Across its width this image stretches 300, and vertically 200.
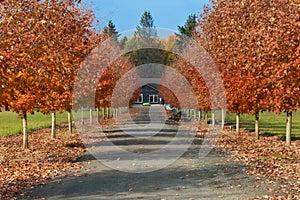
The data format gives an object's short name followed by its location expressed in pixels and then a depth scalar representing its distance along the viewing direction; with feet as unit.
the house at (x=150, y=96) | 435.53
